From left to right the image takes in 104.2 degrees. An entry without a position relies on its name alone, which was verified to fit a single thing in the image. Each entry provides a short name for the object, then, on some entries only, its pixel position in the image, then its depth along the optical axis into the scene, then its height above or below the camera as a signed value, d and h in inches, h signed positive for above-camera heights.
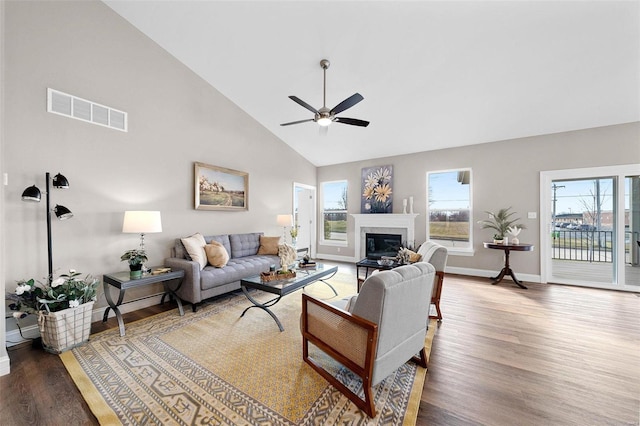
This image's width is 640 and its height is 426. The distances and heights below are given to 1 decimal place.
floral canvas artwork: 241.4 +21.6
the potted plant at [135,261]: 114.7 -22.7
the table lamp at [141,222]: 117.6 -4.4
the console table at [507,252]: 170.1 -29.9
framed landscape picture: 167.3 +17.6
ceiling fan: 112.4 +49.1
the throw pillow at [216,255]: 145.1 -25.1
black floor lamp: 101.0 +1.7
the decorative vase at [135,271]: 115.0 -27.4
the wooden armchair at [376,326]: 61.2 -31.6
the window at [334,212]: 273.3 -0.5
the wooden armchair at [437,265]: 113.7 -24.9
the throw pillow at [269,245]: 192.1 -25.9
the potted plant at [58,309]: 88.9 -35.3
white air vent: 109.3 +48.6
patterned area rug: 62.5 -51.0
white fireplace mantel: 227.8 -11.3
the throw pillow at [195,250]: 140.1 -21.2
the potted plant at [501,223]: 186.4 -9.3
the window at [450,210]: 210.8 +0.9
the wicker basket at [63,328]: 88.6 -42.1
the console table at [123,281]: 107.6 -31.2
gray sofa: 128.4 -33.1
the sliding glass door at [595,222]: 163.6 -8.6
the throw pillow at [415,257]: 132.9 -25.0
